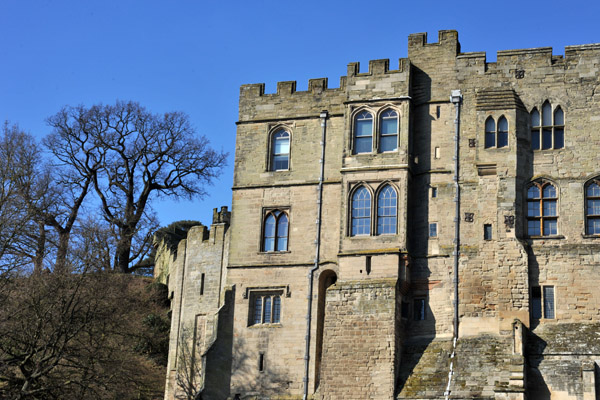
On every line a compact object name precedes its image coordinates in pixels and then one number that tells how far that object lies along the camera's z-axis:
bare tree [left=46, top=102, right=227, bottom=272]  60.75
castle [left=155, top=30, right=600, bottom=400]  36.84
